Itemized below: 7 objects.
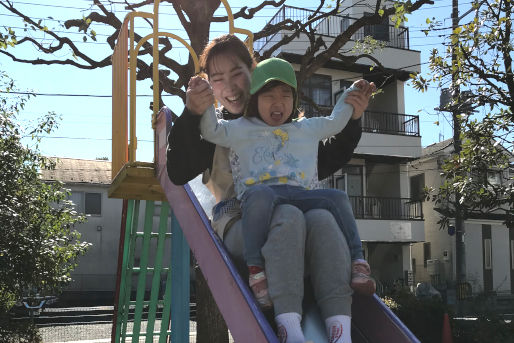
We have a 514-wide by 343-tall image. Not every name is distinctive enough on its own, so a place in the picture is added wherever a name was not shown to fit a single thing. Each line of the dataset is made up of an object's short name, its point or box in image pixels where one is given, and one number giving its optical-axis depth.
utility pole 15.02
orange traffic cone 8.09
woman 1.88
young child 2.09
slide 1.90
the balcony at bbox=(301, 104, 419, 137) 19.52
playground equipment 2.06
